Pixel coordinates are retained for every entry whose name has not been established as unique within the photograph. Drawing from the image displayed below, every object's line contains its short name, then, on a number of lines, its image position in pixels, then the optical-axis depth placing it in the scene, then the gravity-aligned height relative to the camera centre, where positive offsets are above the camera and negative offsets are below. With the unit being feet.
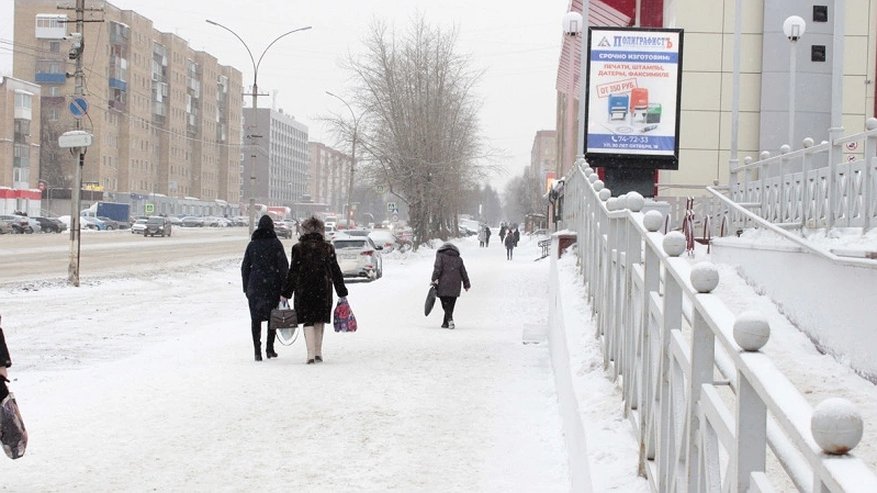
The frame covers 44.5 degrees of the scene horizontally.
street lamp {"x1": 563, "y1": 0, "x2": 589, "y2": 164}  67.67 +13.83
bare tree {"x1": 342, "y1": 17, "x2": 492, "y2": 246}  178.19 +17.37
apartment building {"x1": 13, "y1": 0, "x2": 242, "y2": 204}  343.46 +41.49
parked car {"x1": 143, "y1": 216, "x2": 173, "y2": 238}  222.28 -2.09
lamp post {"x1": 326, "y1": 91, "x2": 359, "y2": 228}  179.11 +11.71
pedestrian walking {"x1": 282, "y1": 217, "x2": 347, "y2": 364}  37.24 -2.09
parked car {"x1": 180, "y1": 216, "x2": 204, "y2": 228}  361.82 -1.34
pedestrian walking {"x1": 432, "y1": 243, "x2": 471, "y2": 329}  53.11 -2.56
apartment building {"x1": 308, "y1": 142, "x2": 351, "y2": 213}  190.19 +11.67
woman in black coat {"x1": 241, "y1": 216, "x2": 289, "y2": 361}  38.11 -1.92
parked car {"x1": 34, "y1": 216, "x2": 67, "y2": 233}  241.55 -2.44
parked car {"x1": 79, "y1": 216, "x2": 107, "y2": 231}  281.66 -2.25
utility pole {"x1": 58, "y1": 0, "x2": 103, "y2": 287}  80.64 +5.19
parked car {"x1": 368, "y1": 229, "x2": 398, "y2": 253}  159.22 -2.38
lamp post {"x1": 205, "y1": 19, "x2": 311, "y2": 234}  118.32 +6.34
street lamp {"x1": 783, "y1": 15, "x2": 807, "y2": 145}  74.59 +14.56
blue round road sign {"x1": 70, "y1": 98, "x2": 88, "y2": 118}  82.89 +8.31
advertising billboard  69.00 +8.80
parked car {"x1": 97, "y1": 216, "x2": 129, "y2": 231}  301.63 -2.45
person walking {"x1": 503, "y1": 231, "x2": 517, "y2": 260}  157.02 -2.17
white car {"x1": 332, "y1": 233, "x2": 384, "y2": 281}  98.84 -3.03
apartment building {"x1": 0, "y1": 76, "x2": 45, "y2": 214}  295.69 +19.64
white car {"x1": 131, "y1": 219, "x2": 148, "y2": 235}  238.00 -2.41
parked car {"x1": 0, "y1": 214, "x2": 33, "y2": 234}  225.15 -2.07
